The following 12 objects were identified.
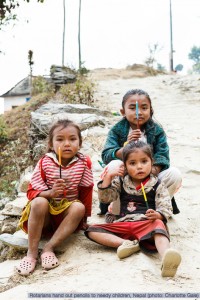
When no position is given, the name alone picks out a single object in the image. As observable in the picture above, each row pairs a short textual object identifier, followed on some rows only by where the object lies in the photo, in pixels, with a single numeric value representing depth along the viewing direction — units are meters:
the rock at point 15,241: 2.62
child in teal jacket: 2.78
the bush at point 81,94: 9.18
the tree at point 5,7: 8.12
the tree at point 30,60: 14.80
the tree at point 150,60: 21.44
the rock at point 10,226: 3.42
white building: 29.08
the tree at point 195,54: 59.28
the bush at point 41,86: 12.75
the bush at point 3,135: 10.43
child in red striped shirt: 2.38
